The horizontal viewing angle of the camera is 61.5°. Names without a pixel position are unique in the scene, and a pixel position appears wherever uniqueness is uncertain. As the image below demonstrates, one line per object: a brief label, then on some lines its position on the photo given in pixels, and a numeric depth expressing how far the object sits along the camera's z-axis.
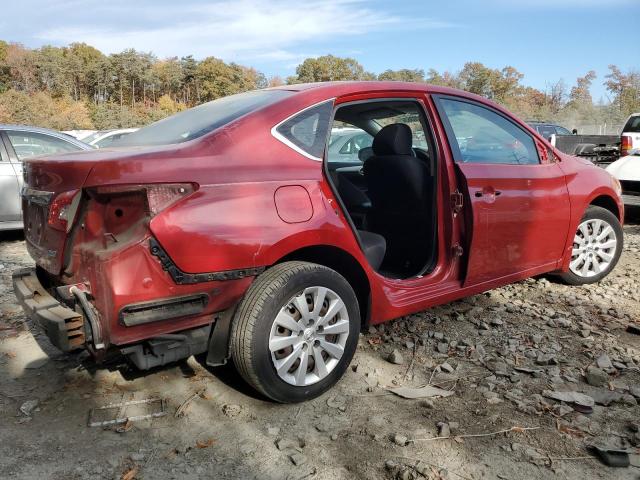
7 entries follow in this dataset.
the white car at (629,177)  7.26
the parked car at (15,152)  6.51
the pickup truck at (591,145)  12.53
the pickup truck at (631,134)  10.26
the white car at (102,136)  11.97
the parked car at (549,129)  19.77
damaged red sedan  2.31
